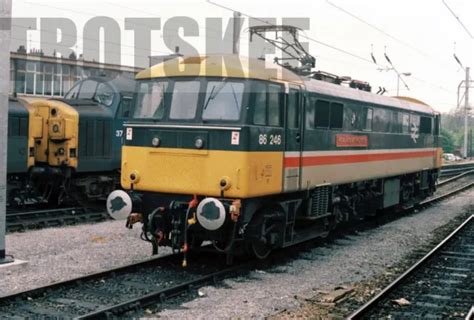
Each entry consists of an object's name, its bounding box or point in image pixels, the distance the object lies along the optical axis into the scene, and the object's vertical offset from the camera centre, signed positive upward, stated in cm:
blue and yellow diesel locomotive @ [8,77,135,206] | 1491 -28
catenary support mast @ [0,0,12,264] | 915 +57
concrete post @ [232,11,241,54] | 1914 +345
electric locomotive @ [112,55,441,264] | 880 -26
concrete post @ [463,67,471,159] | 5351 +362
